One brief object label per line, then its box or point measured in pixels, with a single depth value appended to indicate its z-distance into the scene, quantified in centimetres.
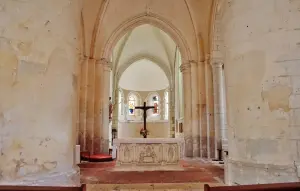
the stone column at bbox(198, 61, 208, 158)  1002
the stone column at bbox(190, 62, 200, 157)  1021
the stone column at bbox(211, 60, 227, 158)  959
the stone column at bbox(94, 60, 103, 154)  1015
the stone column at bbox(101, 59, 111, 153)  1032
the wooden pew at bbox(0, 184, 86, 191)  175
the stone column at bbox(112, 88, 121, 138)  1871
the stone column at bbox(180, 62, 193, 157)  1040
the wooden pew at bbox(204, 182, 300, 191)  180
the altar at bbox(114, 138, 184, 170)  796
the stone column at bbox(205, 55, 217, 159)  981
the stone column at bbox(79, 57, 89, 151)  983
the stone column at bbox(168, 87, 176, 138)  1900
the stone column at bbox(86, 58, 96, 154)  999
